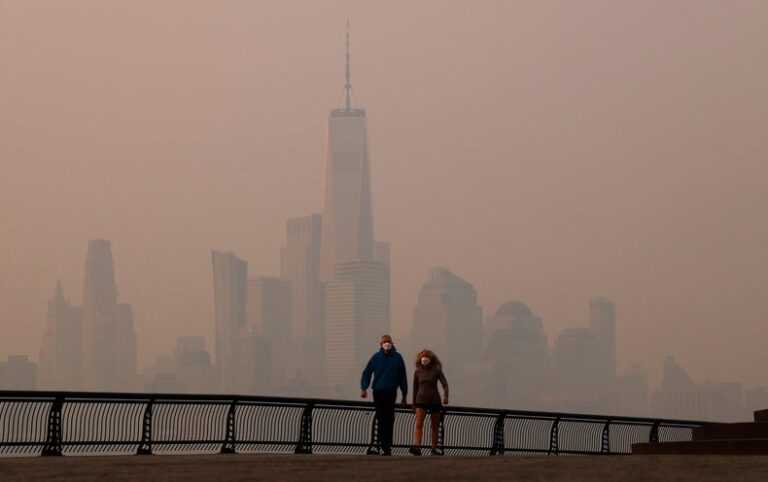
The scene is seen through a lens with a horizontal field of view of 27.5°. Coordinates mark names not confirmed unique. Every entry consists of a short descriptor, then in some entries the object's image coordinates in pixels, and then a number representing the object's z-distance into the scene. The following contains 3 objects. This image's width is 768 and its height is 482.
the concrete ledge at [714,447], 25.36
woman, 24.17
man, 23.66
